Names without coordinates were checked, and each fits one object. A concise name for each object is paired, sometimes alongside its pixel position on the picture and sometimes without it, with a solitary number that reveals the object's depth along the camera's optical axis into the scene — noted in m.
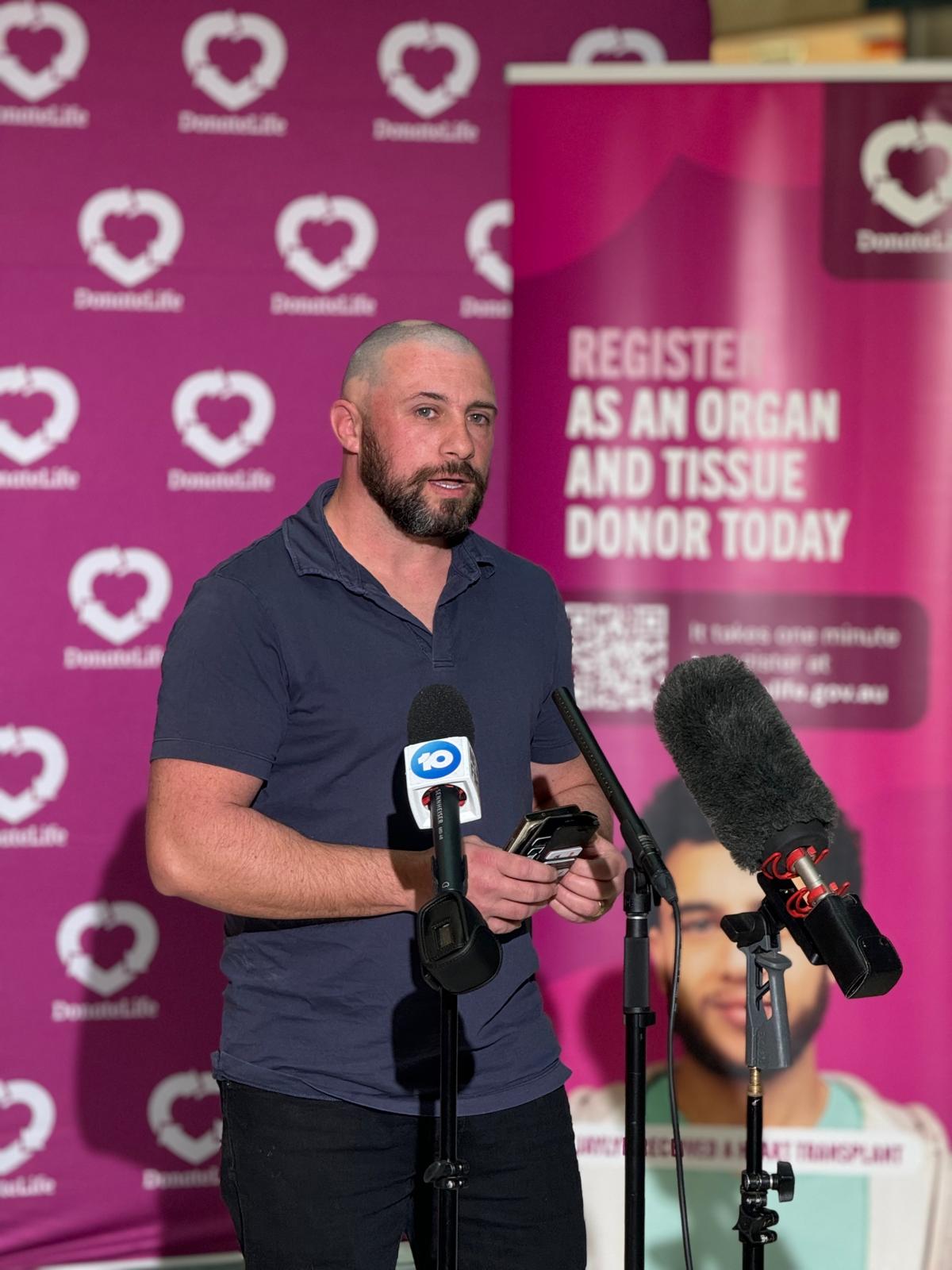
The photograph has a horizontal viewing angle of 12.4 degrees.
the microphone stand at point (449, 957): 3.88
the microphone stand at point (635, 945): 4.11
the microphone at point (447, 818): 3.89
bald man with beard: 4.31
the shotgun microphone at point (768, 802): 4.10
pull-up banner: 5.29
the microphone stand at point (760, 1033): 4.19
